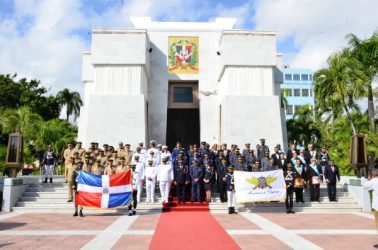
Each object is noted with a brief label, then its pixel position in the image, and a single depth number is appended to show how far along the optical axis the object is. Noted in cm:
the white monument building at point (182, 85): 1823
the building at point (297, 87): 6894
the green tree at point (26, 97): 3966
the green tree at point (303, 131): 3328
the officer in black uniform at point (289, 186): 1169
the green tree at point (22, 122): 2620
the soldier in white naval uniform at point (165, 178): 1227
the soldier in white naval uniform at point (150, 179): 1252
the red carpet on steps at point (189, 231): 692
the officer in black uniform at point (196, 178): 1234
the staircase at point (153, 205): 1209
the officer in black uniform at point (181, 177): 1248
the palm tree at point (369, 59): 1900
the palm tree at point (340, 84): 1867
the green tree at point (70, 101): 4634
